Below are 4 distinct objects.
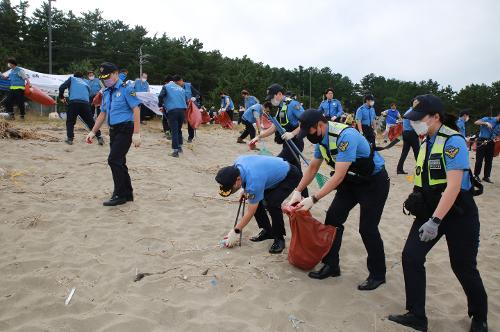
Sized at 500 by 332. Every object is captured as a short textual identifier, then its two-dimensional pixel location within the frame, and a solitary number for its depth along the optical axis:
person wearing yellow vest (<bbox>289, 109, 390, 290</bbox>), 3.42
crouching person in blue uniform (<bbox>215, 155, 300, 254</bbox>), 3.75
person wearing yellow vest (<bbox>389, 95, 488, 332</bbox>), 2.79
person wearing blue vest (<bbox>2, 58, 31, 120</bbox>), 11.05
